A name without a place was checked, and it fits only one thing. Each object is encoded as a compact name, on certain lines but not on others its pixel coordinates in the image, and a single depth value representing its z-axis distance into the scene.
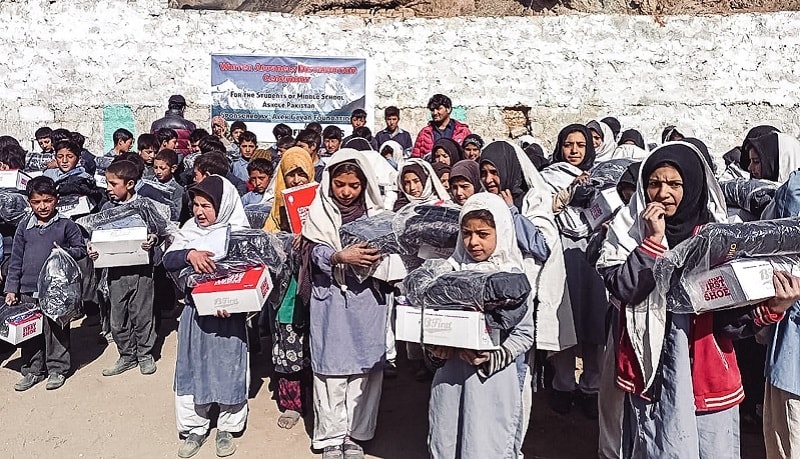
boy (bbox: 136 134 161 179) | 5.64
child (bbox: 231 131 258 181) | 5.98
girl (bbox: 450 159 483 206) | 3.49
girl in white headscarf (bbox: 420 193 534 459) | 2.60
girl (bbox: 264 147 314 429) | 3.67
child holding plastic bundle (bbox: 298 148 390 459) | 3.22
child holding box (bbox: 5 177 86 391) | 4.23
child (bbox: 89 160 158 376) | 4.53
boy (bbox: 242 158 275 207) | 4.78
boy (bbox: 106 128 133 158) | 6.19
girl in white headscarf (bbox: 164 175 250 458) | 3.34
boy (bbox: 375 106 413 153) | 7.53
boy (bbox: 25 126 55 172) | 5.84
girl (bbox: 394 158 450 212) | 4.12
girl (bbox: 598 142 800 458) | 2.35
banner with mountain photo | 8.08
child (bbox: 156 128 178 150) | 5.75
